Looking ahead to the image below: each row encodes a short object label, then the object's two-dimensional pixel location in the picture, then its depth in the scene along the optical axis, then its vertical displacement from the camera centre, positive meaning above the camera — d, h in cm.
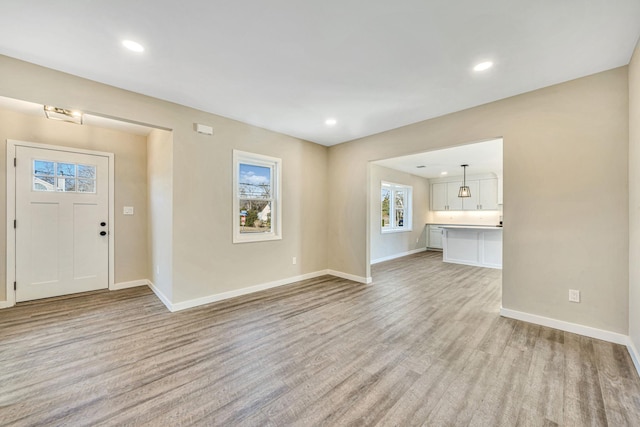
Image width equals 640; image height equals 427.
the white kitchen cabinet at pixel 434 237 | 865 -80
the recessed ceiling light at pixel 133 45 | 209 +139
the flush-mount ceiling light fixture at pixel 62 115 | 322 +130
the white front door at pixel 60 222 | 353 -14
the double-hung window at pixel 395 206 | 728 +20
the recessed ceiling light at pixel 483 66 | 235 +138
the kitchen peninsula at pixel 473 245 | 580 -77
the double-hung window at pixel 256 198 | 392 +25
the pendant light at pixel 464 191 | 686 +60
